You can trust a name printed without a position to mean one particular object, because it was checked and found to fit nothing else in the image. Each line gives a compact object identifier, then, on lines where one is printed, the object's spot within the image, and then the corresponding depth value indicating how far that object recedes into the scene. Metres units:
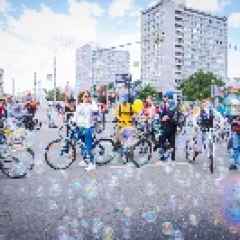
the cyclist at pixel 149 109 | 9.56
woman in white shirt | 6.08
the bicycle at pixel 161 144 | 7.17
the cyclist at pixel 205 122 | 6.63
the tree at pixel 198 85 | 56.80
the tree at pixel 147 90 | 65.72
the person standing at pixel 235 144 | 6.20
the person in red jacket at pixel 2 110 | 10.80
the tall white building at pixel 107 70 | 85.99
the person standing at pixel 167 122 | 7.13
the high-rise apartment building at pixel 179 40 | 74.79
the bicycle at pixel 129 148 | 6.49
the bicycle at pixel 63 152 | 6.16
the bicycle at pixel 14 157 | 5.50
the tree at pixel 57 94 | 78.12
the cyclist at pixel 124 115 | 7.30
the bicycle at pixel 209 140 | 6.04
